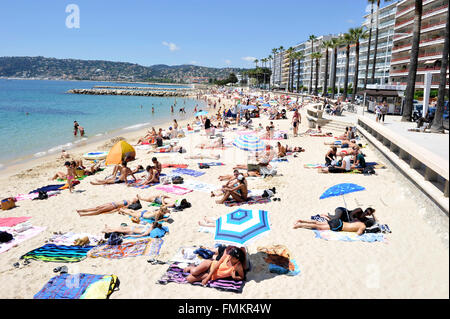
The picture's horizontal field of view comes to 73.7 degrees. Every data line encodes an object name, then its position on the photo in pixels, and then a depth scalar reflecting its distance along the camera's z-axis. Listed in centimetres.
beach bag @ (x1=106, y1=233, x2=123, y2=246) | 653
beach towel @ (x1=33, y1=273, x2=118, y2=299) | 482
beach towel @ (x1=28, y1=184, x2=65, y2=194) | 1053
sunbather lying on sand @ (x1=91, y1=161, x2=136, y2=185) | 1103
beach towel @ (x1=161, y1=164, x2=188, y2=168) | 1324
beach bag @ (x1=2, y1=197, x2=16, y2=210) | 894
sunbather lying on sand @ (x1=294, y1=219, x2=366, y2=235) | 659
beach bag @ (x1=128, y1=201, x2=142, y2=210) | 839
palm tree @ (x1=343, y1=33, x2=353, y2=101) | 3949
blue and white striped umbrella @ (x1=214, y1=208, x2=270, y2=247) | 508
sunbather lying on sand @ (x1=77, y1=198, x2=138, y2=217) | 830
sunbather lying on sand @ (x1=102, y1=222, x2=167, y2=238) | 696
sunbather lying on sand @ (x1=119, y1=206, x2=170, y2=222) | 759
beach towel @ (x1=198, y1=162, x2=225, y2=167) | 1346
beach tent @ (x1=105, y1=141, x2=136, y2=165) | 1255
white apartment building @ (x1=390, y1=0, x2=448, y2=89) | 3941
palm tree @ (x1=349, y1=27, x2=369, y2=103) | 3878
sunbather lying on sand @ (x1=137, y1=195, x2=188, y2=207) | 850
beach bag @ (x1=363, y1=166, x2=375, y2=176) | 1043
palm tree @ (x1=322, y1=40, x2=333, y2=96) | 4797
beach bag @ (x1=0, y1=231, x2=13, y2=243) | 673
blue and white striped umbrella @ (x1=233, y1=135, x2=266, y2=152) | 1336
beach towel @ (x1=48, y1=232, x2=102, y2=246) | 666
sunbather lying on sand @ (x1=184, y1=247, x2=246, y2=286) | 520
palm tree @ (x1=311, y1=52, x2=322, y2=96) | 6212
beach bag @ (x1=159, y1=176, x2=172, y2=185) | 1075
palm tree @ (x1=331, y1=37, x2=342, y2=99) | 4503
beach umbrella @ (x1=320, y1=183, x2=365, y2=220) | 791
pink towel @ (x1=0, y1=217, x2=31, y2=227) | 772
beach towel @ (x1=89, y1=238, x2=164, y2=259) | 614
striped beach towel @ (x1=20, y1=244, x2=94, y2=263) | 602
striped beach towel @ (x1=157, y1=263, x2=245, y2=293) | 503
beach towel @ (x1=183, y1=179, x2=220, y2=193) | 1011
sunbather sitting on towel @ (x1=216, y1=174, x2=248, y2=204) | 875
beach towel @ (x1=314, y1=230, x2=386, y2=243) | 621
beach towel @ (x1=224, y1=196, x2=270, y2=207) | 869
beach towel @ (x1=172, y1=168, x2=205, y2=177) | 1200
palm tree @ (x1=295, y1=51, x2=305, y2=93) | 7829
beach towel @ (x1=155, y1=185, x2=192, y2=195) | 989
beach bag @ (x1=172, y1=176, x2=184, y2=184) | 1070
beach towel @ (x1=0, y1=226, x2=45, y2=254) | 658
